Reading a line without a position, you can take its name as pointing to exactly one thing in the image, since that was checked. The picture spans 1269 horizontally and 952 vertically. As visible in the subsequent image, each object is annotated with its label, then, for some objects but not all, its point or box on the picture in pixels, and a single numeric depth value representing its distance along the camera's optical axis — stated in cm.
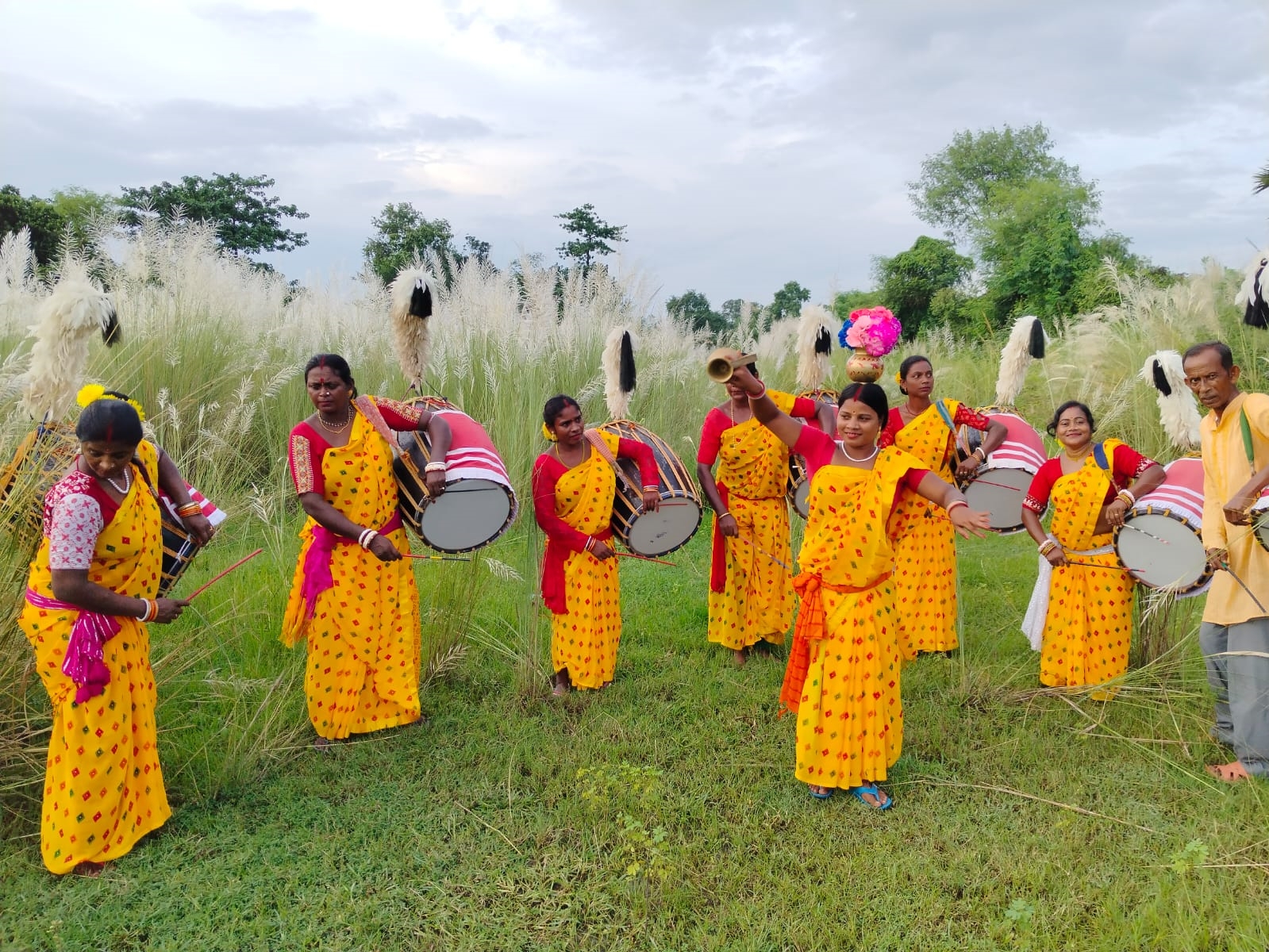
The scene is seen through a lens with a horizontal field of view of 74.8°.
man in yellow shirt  327
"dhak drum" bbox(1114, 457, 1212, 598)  368
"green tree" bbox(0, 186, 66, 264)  1853
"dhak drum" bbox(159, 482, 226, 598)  320
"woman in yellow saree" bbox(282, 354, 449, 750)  360
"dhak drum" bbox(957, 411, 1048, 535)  488
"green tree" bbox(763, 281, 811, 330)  2641
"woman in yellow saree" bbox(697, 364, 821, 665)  476
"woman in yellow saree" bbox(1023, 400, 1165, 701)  421
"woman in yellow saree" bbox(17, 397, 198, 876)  269
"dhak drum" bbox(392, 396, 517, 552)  368
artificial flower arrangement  385
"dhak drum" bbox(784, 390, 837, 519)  494
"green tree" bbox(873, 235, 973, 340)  2169
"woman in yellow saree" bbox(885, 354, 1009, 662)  497
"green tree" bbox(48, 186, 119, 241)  2093
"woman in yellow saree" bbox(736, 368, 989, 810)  321
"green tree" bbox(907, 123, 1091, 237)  3547
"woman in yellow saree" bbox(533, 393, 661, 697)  427
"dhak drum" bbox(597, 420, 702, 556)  439
